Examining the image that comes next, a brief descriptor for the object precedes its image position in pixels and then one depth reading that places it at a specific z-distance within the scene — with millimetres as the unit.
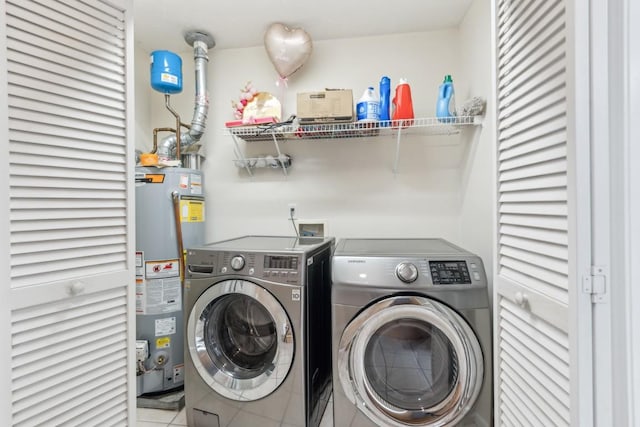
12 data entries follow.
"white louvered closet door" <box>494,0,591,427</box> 708
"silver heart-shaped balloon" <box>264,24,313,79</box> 2125
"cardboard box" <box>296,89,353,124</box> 1939
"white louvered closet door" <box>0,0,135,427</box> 893
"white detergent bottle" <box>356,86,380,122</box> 1958
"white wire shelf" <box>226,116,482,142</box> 1979
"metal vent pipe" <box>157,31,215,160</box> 2270
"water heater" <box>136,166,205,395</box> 1899
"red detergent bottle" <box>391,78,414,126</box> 1981
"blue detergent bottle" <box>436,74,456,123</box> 1946
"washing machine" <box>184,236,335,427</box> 1481
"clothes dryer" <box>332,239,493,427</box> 1352
